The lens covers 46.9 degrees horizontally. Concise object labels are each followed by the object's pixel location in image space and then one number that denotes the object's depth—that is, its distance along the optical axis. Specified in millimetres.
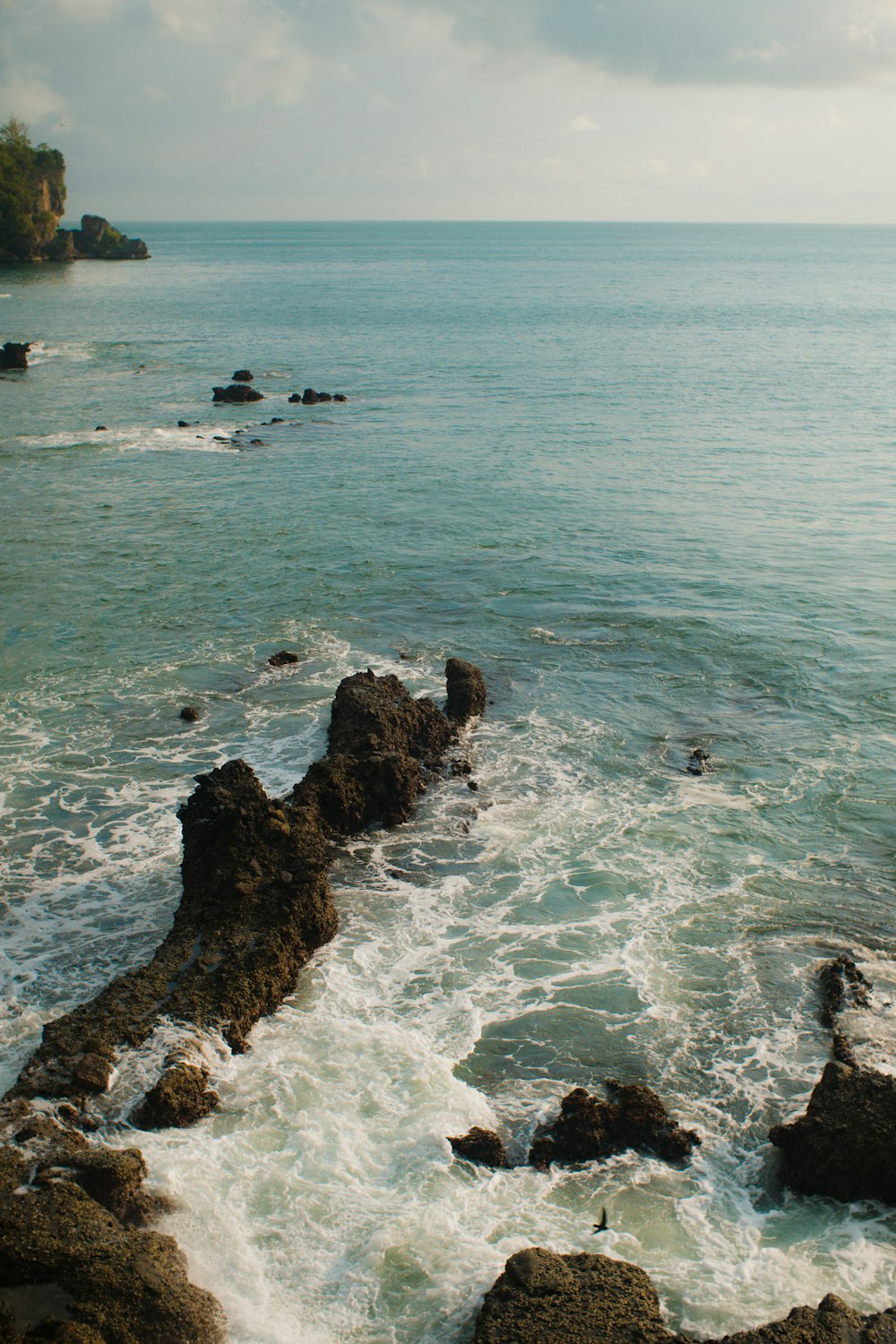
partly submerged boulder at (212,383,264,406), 61000
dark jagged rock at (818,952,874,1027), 15305
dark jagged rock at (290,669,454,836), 19812
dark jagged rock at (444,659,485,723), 24125
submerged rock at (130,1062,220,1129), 12828
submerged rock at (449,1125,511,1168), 12633
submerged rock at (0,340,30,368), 68875
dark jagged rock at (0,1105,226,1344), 10086
